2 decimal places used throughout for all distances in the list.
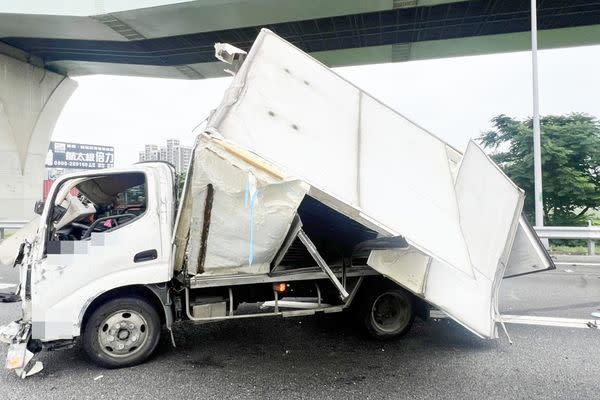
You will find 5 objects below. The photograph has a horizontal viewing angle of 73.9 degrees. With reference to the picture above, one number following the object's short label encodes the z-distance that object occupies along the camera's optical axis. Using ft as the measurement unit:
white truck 8.96
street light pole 35.06
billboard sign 148.46
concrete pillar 57.31
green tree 40.75
